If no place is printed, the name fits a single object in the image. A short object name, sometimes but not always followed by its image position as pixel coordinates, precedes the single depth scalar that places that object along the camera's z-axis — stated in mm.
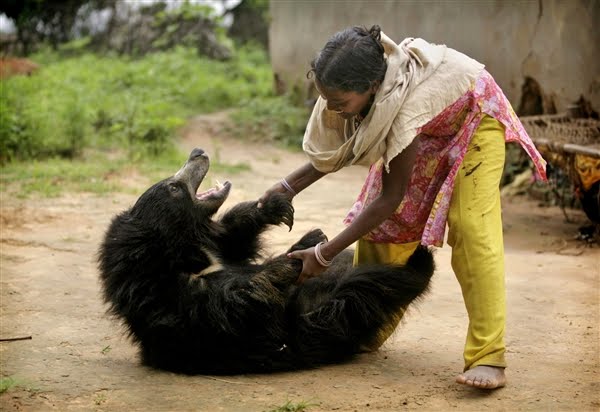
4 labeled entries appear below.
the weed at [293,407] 6065
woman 6109
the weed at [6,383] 6457
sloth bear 7031
